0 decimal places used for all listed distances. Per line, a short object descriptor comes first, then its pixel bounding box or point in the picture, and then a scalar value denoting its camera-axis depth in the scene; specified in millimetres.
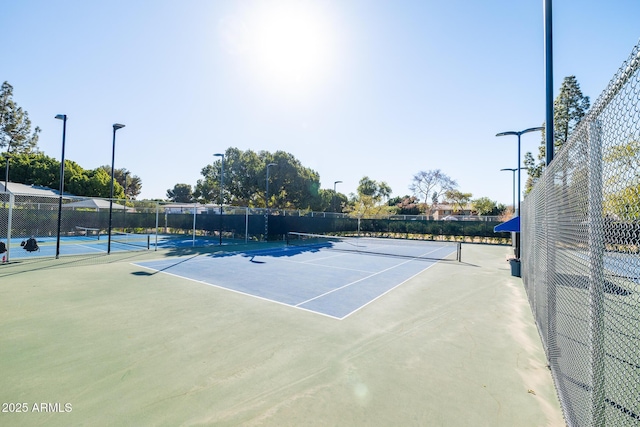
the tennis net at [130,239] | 22006
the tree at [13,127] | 35125
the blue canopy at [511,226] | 13908
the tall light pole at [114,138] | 15053
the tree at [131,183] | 71688
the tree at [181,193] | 80812
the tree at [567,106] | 31438
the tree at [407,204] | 60266
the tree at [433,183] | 59750
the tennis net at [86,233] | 26322
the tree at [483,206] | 65438
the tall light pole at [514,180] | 26289
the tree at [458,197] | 65125
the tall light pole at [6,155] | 33116
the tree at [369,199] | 43312
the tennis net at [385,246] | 19422
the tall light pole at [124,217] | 30509
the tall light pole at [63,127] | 13375
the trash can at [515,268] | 12578
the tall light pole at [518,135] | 14098
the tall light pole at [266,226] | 25389
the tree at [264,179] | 35031
